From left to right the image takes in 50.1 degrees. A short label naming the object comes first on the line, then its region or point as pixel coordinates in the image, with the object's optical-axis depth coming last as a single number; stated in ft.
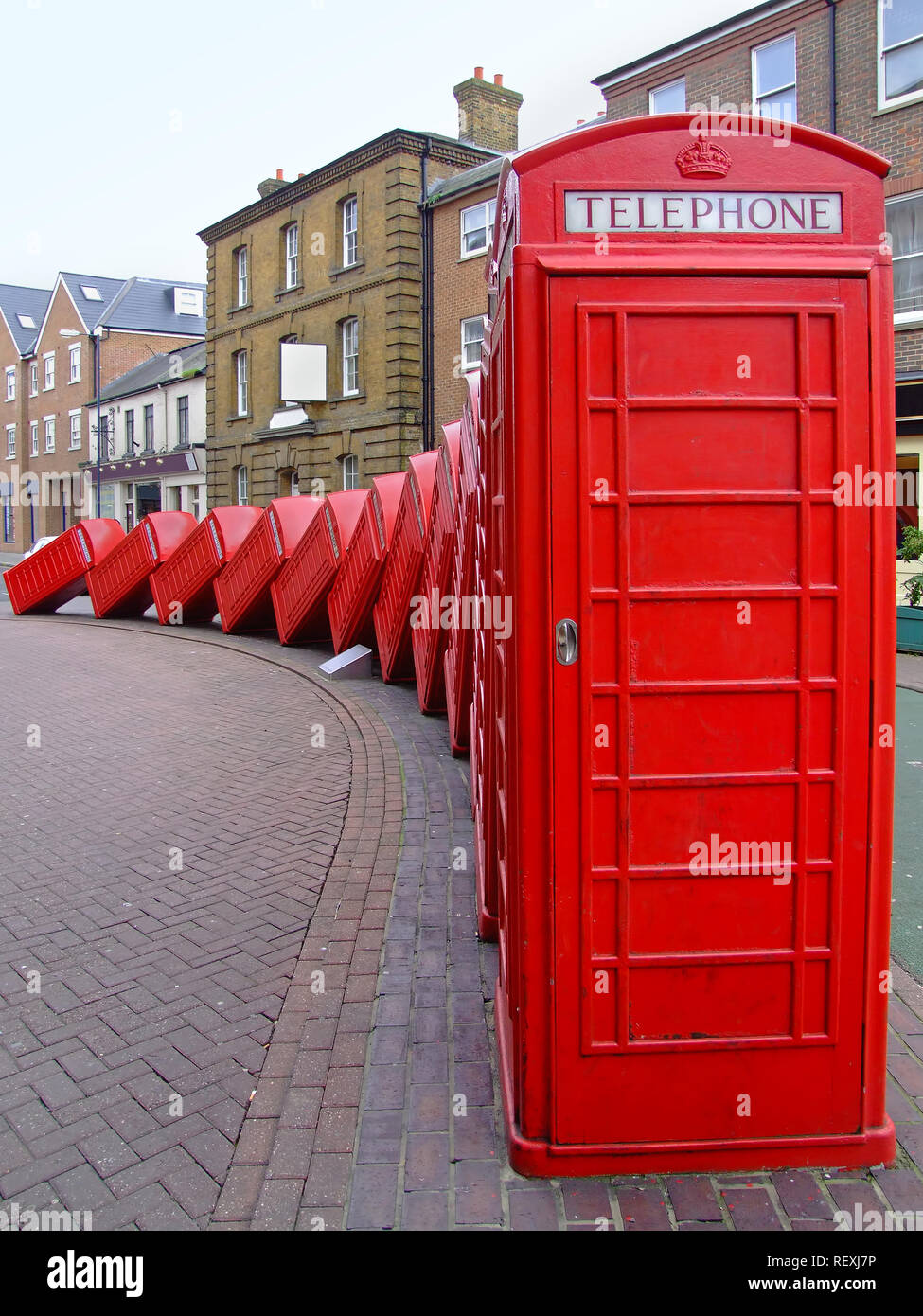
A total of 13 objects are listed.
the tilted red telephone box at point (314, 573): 42.39
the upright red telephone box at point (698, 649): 8.98
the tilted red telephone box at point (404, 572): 31.94
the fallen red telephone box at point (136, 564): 58.49
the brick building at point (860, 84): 57.11
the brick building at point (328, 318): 90.02
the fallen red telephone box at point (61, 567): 63.93
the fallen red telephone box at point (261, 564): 47.83
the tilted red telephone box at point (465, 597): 19.02
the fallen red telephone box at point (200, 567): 53.36
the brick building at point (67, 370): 159.43
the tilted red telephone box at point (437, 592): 26.63
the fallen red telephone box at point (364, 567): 37.01
